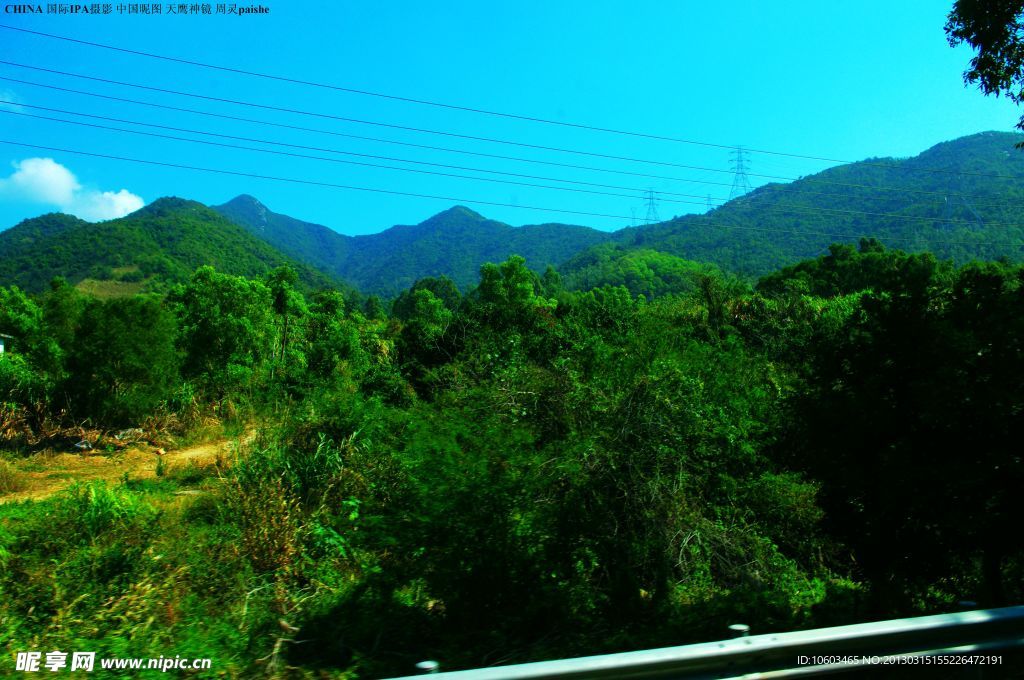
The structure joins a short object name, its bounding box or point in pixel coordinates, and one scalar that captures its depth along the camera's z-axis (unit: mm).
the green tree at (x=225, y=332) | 20312
